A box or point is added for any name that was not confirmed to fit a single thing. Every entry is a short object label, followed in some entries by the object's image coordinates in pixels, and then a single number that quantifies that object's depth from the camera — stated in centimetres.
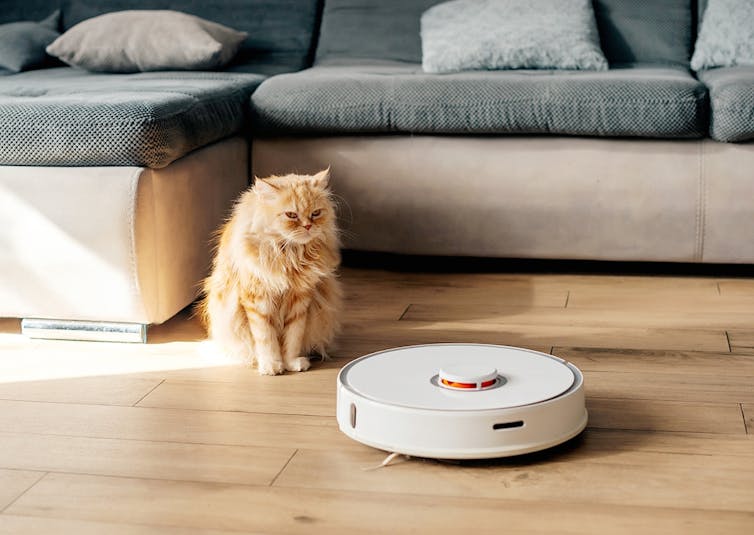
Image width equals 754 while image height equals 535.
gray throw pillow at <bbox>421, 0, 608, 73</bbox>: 280
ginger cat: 192
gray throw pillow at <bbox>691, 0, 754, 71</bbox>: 281
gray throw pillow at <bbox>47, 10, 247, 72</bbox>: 290
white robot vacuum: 145
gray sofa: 208
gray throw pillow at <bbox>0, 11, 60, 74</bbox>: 308
